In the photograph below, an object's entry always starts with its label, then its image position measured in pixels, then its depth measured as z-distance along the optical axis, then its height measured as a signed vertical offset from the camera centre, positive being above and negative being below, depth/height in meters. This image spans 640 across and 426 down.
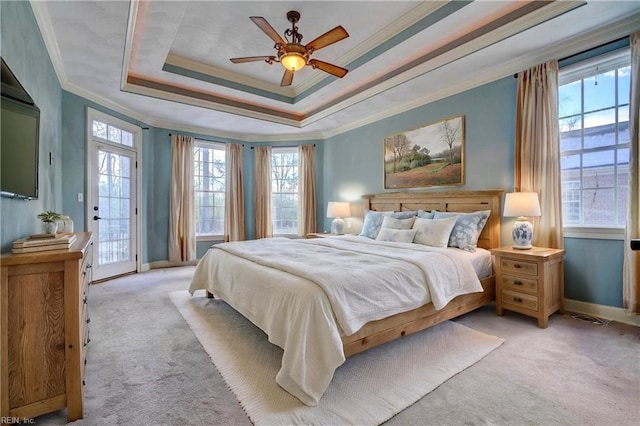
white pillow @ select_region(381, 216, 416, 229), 3.83 -0.17
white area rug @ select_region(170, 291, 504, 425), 1.62 -1.09
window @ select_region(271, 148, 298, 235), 6.57 +0.42
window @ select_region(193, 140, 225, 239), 5.99 +0.46
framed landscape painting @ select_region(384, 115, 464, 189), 3.95 +0.79
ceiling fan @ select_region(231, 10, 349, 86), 2.52 +1.48
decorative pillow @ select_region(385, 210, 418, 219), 4.09 -0.07
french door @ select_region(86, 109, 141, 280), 4.32 +0.24
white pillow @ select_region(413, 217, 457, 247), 3.31 -0.24
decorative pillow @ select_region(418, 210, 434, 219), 3.84 -0.05
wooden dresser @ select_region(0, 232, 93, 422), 1.45 -0.64
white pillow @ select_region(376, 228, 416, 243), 3.55 -0.31
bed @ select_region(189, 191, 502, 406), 1.78 -0.62
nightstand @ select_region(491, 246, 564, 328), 2.73 -0.68
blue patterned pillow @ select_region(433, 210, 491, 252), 3.25 -0.21
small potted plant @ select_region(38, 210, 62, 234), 1.91 -0.09
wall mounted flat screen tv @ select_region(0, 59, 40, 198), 1.60 +0.42
